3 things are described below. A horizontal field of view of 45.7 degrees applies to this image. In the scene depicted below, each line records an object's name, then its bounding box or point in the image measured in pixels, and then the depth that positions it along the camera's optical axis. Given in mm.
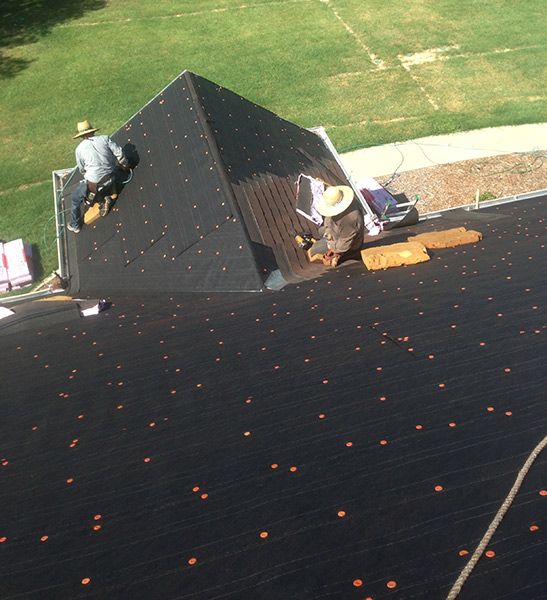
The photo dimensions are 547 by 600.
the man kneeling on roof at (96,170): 10188
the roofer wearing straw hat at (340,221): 8367
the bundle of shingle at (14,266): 12930
